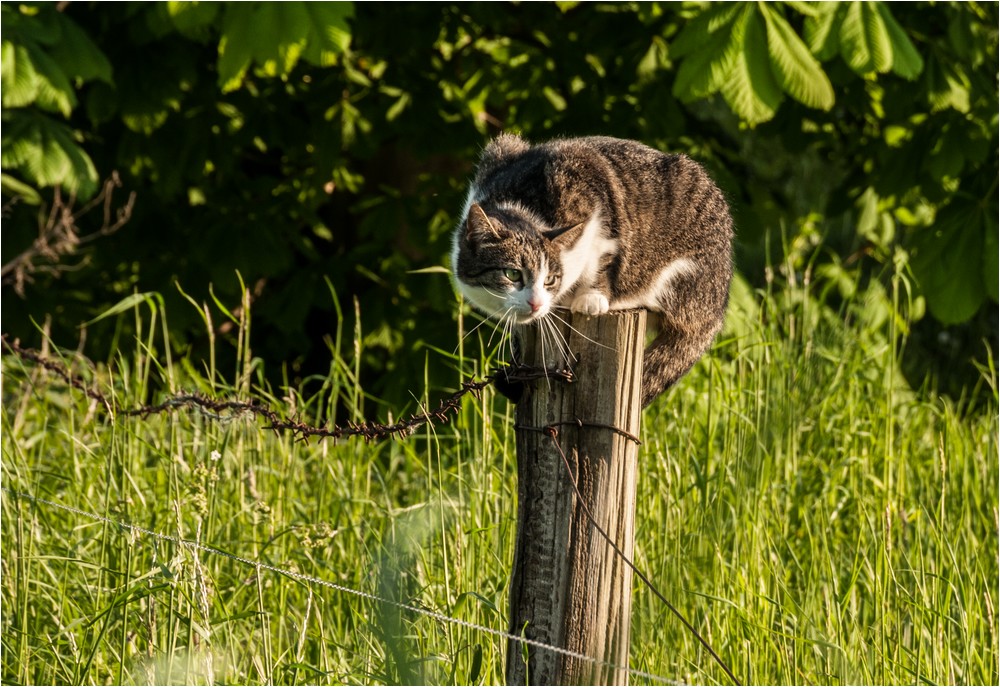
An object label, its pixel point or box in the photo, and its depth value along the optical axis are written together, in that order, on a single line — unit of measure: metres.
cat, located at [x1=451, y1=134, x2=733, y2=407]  5.60
